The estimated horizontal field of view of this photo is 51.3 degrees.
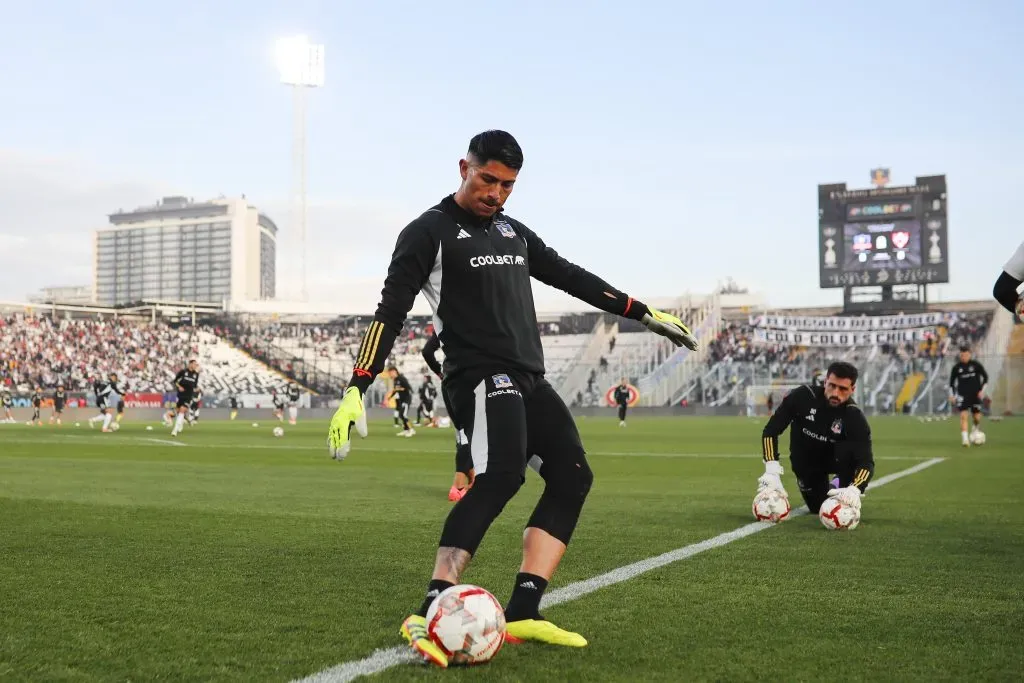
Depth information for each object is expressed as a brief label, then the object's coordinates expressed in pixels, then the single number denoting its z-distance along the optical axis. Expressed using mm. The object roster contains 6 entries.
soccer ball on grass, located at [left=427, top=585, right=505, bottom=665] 3635
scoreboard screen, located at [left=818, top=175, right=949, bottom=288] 52406
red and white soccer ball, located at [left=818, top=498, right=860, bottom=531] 7547
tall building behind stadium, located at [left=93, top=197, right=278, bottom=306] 181875
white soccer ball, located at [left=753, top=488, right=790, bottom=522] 8031
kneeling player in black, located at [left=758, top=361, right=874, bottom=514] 7988
